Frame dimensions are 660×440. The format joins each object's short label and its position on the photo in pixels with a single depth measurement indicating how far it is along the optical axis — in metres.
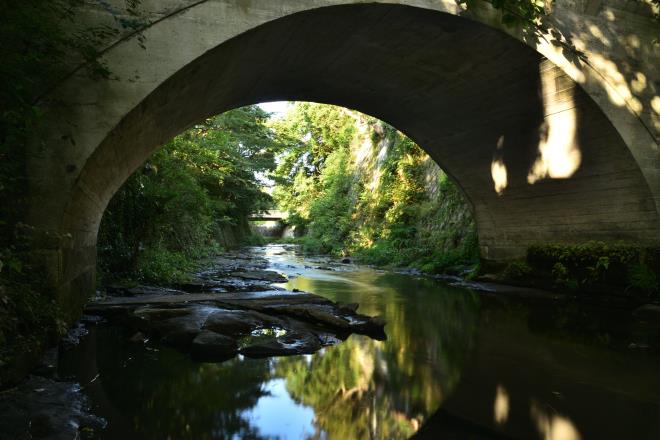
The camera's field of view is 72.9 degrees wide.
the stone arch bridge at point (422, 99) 4.24
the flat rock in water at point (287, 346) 4.23
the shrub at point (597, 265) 7.17
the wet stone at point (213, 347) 4.19
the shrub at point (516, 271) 9.63
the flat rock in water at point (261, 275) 10.31
